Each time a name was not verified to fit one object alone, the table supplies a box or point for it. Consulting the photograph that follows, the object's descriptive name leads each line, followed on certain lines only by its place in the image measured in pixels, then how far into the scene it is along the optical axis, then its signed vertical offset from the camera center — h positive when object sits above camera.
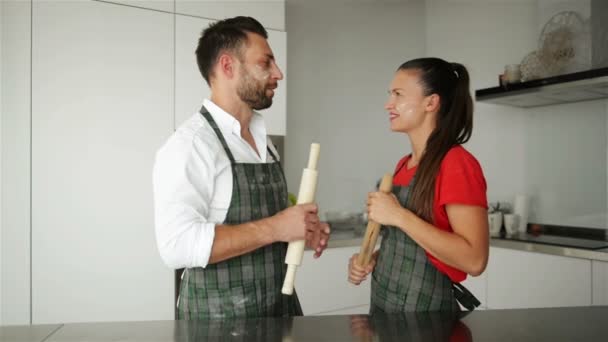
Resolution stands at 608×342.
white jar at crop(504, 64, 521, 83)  2.76 +0.62
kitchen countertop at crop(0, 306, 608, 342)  0.79 -0.27
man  1.04 -0.04
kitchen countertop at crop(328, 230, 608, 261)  2.28 -0.37
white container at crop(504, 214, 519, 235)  2.97 -0.28
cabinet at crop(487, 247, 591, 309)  2.33 -0.54
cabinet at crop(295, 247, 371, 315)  2.70 -0.63
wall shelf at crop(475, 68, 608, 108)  2.28 +0.48
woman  1.12 -0.07
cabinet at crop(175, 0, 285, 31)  2.51 +0.96
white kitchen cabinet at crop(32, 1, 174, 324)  2.16 +0.11
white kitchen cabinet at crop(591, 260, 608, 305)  2.24 -0.50
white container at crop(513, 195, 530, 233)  3.01 -0.21
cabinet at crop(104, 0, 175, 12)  2.32 +0.89
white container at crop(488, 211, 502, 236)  2.99 -0.28
